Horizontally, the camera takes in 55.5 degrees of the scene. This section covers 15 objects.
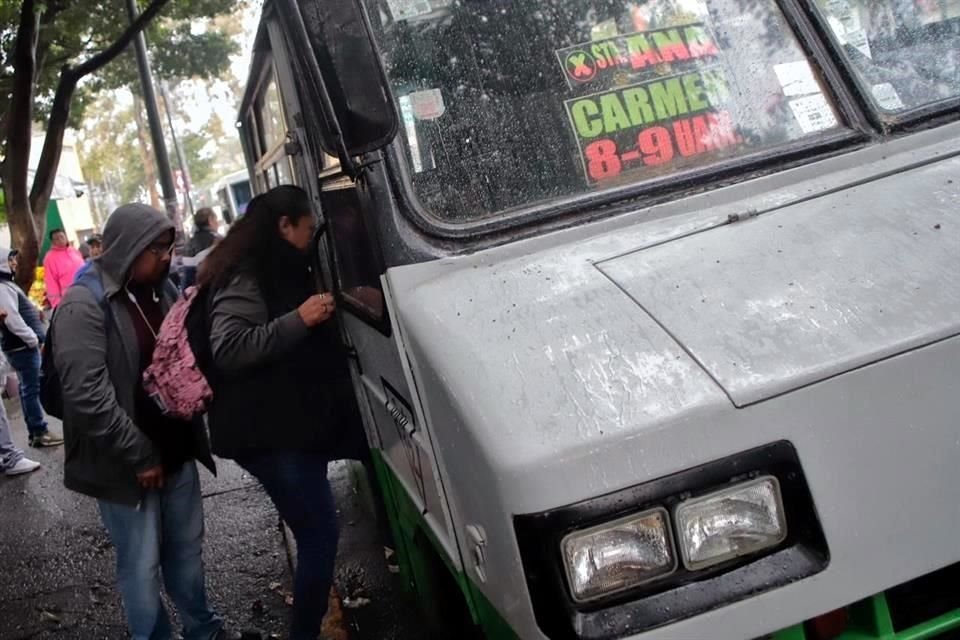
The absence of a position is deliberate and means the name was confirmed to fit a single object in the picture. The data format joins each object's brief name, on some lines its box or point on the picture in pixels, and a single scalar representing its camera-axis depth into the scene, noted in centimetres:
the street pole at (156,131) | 1488
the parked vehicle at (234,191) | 2612
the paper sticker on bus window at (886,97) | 255
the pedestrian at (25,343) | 779
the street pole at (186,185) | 2283
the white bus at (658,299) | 169
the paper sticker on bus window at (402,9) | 252
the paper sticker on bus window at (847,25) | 262
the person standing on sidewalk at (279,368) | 308
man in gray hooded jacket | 320
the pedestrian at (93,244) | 1061
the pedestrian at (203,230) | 1030
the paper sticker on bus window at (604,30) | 257
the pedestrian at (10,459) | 760
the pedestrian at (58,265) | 1171
